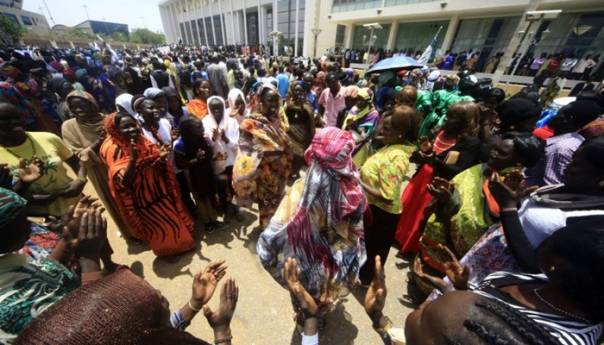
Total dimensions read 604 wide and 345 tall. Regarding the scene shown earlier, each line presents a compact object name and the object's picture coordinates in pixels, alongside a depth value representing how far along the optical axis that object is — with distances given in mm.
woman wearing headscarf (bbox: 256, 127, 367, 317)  1700
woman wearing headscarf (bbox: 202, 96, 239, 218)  3355
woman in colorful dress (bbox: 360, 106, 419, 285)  2098
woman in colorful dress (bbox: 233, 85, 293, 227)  3014
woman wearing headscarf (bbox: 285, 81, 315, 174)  4031
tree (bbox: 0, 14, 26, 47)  26859
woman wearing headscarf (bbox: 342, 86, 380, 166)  3660
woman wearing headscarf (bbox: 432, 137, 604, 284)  1377
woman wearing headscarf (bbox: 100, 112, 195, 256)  2377
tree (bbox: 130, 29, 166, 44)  79000
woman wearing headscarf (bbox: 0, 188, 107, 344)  973
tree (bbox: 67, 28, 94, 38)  57344
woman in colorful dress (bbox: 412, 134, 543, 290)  1849
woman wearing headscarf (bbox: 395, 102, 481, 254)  2736
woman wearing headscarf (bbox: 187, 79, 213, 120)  4422
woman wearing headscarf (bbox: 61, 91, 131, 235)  2756
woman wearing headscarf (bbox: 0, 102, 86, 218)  2096
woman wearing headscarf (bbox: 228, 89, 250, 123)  4087
